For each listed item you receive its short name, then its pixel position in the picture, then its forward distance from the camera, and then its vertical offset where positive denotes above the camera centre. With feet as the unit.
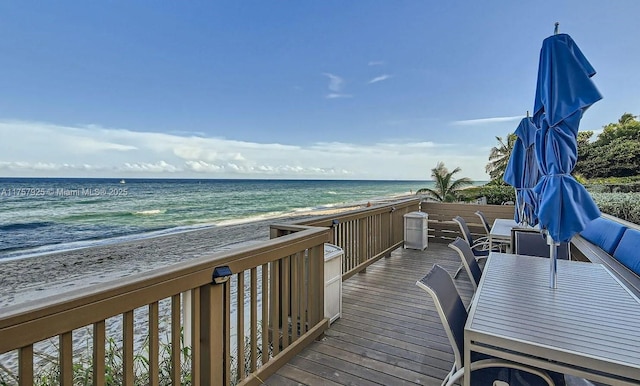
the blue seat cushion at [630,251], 9.09 -2.05
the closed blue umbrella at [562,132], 6.25 +1.26
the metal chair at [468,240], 14.34 -2.81
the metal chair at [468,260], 8.30 -2.10
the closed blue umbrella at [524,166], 12.85 +0.92
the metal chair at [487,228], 16.90 -2.48
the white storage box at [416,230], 19.39 -2.88
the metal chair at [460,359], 4.76 -2.76
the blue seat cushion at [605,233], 11.19 -1.91
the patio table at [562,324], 4.10 -2.23
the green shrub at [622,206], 14.90 -1.01
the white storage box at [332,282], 9.27 -3.06
